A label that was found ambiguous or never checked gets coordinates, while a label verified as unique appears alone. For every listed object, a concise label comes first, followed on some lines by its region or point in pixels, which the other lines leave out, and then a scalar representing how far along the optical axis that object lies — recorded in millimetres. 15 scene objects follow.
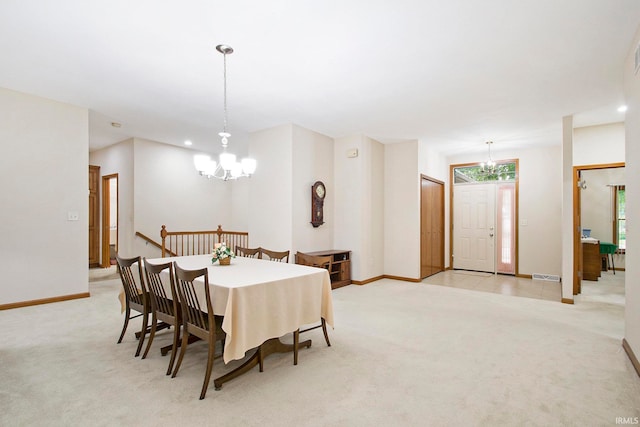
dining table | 2244
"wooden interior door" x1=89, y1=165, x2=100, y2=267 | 7402
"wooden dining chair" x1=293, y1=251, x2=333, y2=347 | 3014
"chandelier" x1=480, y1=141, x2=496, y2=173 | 6680
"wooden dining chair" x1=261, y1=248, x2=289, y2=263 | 3734
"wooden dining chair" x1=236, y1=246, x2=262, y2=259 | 3926
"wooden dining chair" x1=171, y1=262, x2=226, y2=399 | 2207
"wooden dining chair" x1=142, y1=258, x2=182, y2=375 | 2477
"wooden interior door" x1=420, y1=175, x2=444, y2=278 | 6420
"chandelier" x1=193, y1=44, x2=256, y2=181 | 3332
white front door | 7125
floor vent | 6323
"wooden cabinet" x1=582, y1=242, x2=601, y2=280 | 6203
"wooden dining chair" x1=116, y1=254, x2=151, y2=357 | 2820
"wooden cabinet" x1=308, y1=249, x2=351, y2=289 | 5568
